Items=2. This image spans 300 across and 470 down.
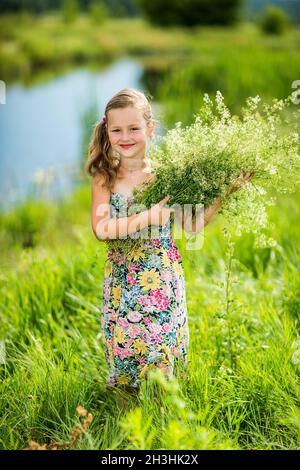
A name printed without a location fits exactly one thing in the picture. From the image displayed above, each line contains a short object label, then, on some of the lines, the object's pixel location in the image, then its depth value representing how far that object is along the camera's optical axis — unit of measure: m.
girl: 2.19
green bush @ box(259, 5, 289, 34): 20.30
